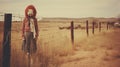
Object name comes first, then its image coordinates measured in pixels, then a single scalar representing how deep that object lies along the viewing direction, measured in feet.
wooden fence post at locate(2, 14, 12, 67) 9.66
